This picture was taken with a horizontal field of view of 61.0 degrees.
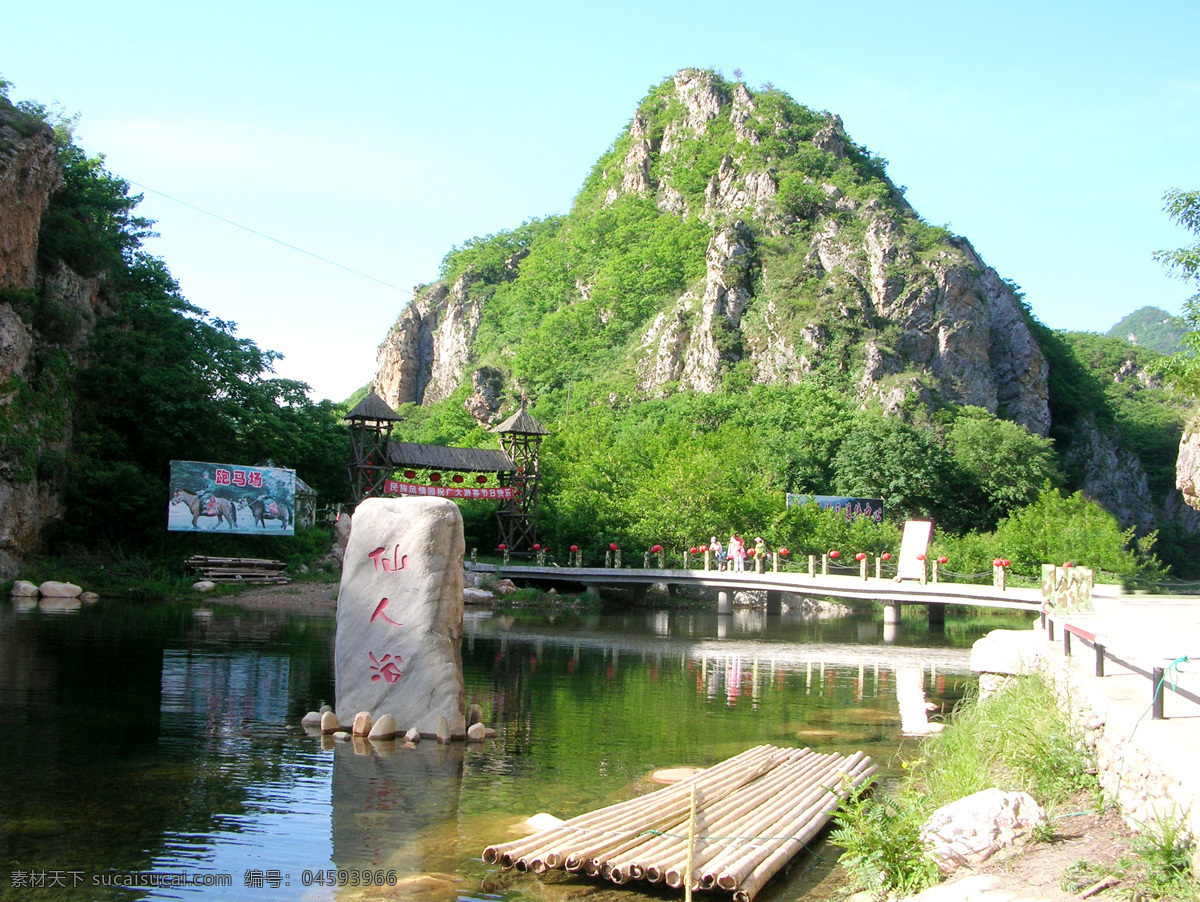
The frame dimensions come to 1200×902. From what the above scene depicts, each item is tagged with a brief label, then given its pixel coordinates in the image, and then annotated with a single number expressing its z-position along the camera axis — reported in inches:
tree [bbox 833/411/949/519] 1995.6
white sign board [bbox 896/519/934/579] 1171.9
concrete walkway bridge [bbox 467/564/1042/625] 1085.1
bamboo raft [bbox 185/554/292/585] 1254.9
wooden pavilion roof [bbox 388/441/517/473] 1470.2
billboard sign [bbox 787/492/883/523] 1713.8
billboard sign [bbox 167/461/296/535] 1232.2
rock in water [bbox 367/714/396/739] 454.9
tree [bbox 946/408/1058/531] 2063.2
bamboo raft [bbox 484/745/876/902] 275.7
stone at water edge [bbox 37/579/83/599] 1075.9
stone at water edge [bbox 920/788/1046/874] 256.8
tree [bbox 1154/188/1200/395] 716.7
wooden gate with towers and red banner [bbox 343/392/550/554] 1441.9
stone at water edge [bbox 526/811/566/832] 323.9
